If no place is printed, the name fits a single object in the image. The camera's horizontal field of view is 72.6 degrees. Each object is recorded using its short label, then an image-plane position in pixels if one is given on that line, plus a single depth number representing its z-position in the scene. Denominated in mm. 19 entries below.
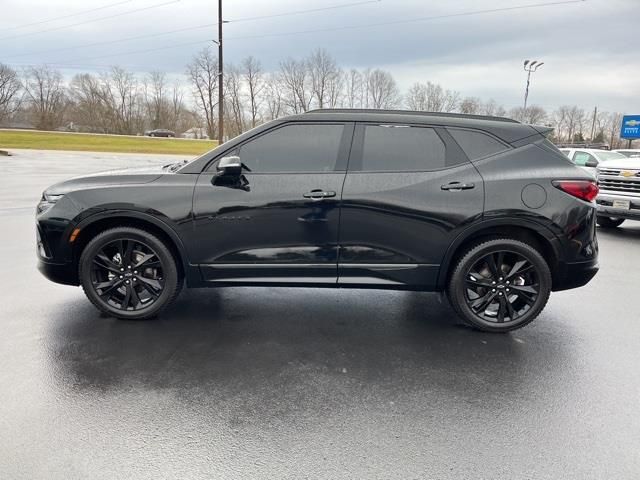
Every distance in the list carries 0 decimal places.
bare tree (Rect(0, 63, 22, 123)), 78875
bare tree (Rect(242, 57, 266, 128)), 73250
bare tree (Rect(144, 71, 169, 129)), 89256
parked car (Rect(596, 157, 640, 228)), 7914
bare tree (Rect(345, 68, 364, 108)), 70188
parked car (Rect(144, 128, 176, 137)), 78162
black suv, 3686
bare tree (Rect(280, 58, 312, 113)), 70375
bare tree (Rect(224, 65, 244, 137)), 72375
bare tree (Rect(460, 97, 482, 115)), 58344
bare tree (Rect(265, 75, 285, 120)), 72188
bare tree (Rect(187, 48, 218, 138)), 61438
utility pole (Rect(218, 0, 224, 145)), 25359
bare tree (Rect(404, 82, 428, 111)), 69938
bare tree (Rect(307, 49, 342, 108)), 70044
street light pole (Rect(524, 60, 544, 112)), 34438
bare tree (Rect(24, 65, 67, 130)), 81444
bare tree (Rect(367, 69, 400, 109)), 70938
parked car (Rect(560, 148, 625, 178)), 11836
